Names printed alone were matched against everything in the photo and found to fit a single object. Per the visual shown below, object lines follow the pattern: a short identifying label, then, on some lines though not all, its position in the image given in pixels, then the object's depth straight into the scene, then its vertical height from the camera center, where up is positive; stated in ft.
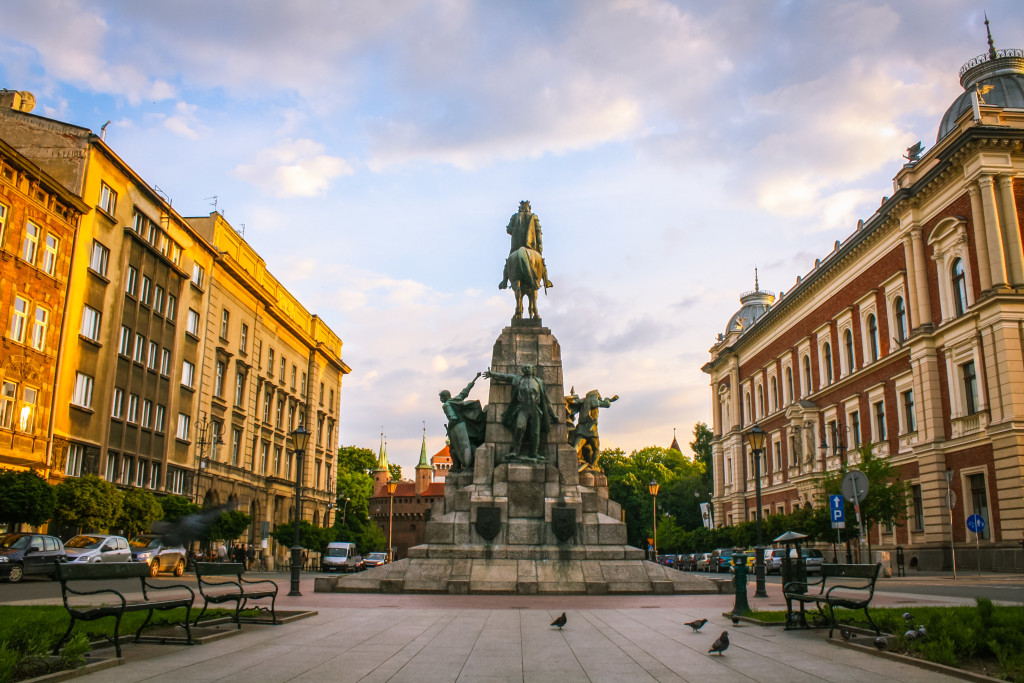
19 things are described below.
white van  149.48 -3.66
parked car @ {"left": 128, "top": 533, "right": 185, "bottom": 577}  88.62 -2.05
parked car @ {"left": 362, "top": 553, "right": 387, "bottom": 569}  165.48 -4.24
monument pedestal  57.77 +0.18
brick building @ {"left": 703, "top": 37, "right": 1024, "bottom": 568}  107.45 +30.97
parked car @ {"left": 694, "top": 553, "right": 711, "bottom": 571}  153.99 -3.76
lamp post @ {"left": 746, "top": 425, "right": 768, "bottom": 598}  55.67 +4.19
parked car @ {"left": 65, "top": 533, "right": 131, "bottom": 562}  76.69 -1.20
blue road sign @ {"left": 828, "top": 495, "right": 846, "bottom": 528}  69.83 +2.61
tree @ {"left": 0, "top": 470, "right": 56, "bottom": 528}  78.69 +3.20
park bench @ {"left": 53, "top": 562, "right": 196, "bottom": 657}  25.05 -1.67
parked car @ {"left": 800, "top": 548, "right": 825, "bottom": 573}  108.45 -2.26
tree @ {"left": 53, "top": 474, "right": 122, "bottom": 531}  87.66 +3.14
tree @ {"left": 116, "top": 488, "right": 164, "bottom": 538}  98.73 +2.68
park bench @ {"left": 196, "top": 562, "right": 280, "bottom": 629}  33.91 -1.89
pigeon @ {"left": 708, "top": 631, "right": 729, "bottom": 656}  27.30 -3.18
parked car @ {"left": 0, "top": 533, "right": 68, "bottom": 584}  70.69 -1.71
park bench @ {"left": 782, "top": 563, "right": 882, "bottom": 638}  30.91 -1.95
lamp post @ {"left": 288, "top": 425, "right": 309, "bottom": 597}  61.32 +5.76
